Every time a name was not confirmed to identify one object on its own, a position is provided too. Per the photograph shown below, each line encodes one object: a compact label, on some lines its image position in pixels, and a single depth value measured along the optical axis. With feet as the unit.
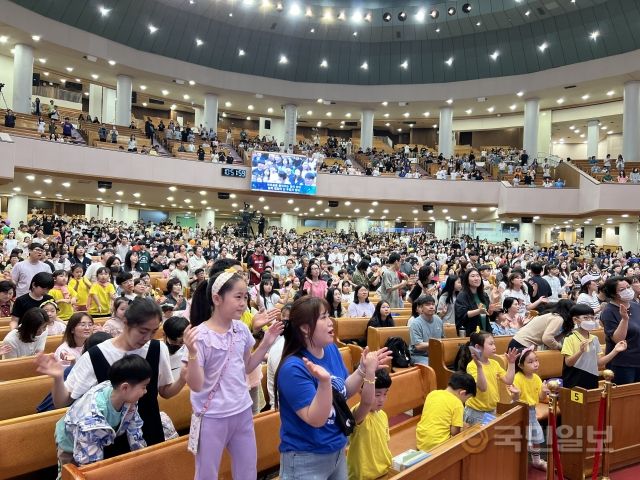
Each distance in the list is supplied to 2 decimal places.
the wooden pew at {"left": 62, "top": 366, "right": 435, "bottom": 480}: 7.98
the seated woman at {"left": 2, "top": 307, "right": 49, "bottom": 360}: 14.06
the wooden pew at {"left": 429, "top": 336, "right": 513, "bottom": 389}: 18.24
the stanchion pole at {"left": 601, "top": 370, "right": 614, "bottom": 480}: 13.20
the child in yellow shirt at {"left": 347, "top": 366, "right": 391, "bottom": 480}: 9.23
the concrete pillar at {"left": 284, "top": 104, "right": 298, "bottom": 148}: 101.61
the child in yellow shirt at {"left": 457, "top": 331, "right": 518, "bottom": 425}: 13.58
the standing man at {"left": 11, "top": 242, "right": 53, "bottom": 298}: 22.56
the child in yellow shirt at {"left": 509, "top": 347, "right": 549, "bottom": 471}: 14.34
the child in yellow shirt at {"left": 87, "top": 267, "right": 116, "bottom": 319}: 23.07
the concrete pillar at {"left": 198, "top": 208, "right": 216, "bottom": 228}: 103.14
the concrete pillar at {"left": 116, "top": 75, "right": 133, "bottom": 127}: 85.05
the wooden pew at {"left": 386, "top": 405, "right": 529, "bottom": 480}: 8.22
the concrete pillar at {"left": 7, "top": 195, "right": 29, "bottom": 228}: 79.83
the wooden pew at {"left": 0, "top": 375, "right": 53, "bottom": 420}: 12.55
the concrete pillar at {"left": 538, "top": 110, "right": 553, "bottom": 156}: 102.63
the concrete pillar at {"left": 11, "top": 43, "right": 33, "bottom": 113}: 72.23
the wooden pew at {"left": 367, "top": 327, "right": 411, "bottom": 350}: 20.95
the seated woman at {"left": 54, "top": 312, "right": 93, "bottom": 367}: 12.30
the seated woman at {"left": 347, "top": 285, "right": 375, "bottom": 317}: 25.84
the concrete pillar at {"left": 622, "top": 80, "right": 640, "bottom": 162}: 80.43
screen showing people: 81.05
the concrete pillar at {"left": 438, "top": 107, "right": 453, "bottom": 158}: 100.07
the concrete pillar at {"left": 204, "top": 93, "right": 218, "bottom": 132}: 97.60
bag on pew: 16.84
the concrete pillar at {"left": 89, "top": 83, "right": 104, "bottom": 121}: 103.45
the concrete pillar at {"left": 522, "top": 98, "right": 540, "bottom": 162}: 91.45
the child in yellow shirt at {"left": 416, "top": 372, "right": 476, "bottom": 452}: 11.52
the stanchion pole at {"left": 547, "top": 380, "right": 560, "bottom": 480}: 11.60
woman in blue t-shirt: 6.75
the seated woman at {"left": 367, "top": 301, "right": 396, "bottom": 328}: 22.47
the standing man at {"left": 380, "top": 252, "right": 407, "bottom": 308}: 26.09
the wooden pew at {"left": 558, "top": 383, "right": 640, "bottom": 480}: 13.62
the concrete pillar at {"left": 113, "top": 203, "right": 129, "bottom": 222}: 97.20
